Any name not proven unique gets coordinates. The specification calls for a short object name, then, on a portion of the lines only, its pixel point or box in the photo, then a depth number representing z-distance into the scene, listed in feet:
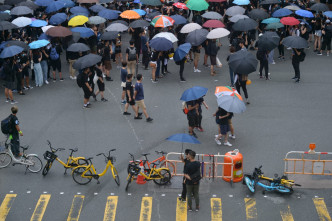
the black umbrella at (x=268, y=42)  69.10
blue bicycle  44.24
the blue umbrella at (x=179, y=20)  80.89
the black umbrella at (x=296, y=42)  68.49
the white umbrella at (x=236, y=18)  82.35
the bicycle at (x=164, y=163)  46.20
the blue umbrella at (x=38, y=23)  79.92
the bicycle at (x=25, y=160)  48.24
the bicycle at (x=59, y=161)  46.62
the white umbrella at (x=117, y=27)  77.20
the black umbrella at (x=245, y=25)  76.28
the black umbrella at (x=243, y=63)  60.13
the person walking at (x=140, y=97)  58.49
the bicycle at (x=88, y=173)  45.39
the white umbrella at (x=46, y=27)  76.87
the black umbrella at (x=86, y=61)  61.93
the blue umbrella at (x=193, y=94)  52.54
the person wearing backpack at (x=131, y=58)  70.49
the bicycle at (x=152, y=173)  44.73
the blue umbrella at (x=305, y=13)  83.66
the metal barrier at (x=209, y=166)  46.08
